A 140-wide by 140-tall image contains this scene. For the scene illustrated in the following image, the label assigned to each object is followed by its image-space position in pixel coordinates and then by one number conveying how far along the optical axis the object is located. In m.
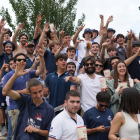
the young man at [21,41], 7.37
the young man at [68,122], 3.03
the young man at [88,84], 4.67
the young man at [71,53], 6.76
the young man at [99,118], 3.96
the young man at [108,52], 6.60
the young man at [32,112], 3.29
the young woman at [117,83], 4.50
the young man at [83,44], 7.62
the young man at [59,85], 4.92
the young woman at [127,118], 3.06
